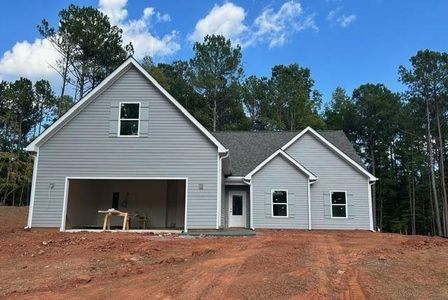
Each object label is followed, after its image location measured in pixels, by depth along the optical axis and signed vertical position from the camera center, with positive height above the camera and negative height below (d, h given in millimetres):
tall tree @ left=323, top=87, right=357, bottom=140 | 46281 +12118
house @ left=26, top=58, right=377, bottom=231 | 15109 +2281
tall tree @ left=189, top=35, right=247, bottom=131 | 41688 +14462
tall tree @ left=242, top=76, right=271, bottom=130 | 44719 +12809
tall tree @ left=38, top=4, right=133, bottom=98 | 32750 +13969
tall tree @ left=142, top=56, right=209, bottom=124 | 40688 +13358
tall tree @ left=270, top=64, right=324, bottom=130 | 42438 +12099
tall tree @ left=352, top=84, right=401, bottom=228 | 44219 +9528
